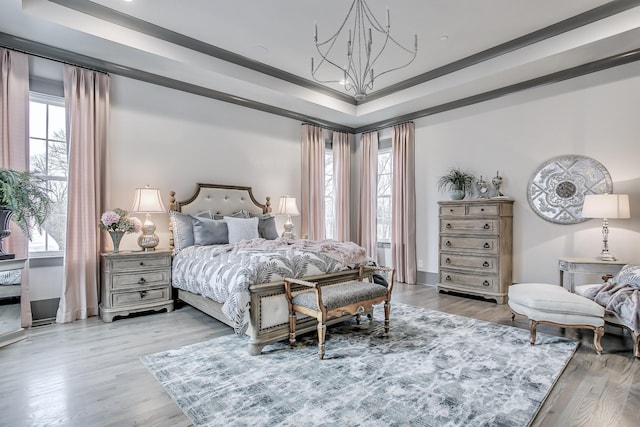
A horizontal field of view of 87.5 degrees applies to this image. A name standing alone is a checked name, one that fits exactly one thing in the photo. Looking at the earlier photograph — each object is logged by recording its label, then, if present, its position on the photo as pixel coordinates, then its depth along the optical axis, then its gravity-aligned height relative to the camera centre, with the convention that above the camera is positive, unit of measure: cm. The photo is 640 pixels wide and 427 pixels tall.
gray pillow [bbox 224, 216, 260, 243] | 450 -19
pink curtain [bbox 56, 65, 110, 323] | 374 +24
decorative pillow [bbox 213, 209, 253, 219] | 506 +1
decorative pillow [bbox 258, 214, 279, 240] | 501 -20
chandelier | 346 +213
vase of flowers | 371 -10
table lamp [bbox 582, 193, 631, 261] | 355 +4
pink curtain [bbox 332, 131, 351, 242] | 667 +62
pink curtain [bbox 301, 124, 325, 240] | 614 +59
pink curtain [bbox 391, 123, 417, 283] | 589 +13
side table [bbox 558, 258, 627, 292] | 356 -60
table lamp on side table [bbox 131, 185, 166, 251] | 402 +9
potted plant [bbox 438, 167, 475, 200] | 513 +49
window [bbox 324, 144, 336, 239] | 673 +28
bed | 280 -51
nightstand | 369 -77
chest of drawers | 454 -49
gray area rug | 194 -117
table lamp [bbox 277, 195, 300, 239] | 545 +9
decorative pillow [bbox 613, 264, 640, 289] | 302 -61
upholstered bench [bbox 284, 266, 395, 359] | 272 -76
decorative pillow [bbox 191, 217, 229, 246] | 435 -22
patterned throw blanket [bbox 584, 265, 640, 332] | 276 -75
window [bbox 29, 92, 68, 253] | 375 +67
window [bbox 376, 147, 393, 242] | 646 +38
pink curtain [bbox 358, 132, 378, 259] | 653 +42
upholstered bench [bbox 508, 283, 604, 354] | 286 -87
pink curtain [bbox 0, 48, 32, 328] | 339 +93
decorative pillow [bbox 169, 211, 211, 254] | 433 -20
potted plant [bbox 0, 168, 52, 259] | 294 +14
